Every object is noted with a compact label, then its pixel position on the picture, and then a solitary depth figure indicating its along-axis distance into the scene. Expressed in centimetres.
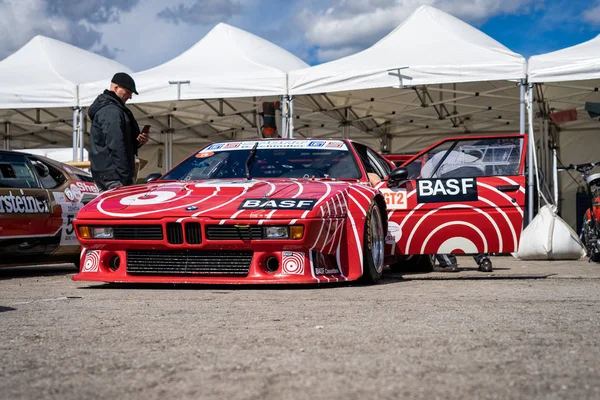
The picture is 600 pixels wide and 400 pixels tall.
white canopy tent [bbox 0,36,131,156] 1470
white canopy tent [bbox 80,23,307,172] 1384
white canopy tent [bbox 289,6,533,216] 1272
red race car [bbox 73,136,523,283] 520
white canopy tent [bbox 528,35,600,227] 1191
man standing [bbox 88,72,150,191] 679
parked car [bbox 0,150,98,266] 701
